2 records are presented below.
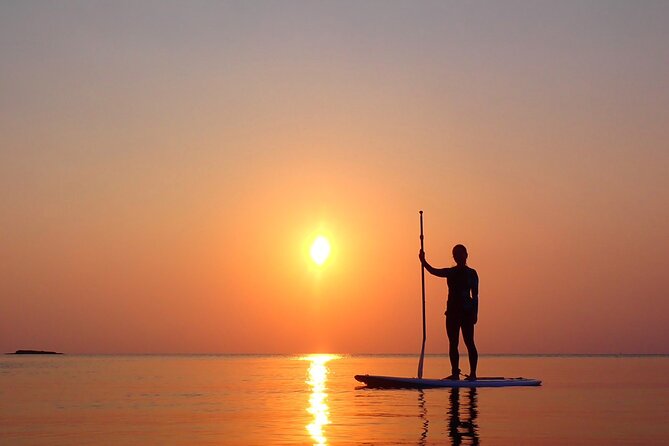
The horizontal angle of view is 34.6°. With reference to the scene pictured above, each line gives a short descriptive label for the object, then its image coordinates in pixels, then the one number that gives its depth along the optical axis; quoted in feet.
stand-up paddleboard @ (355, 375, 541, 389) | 89.45
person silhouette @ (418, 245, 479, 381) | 88.48
